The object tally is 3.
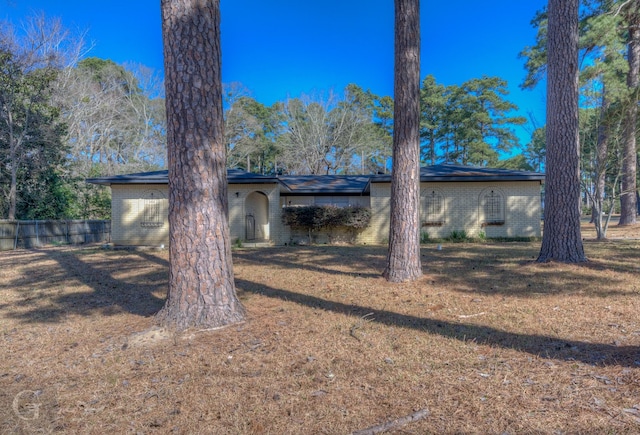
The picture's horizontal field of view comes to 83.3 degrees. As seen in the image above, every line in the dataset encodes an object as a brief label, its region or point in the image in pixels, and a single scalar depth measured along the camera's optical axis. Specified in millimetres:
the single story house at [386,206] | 14844
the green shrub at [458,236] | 14602
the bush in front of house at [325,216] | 14953
